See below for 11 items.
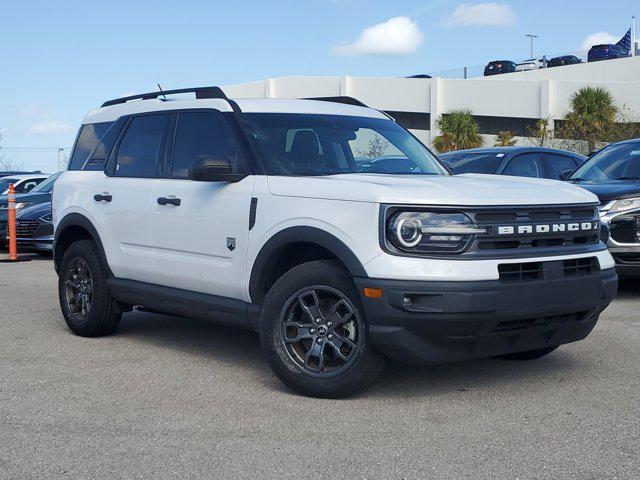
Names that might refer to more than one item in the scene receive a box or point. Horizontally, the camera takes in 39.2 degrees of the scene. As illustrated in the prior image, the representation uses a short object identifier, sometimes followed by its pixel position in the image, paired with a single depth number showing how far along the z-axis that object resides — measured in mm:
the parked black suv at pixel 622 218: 8602
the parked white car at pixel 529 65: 53406
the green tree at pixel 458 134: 45812
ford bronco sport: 4871
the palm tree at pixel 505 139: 42656
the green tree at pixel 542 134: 42731
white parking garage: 45781
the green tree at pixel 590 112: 42406
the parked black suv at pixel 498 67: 53438
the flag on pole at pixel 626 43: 52869
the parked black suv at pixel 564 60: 51922
